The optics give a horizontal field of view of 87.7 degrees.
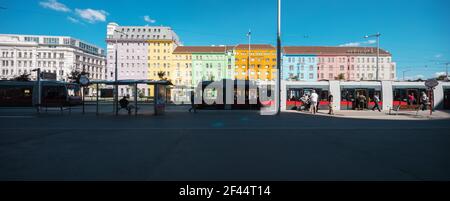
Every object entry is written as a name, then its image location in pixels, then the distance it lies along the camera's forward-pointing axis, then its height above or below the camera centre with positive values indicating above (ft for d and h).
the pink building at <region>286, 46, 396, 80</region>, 300.61 +47.03
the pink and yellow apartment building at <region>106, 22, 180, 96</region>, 299.38 +59.58
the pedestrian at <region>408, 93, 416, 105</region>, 70.74 -0.27
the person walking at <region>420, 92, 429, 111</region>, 61.77 -0.76
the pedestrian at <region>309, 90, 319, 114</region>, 59.93 -0.54
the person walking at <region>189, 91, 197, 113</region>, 63.10 -0.38
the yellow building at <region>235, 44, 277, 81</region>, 288.92 +44.79
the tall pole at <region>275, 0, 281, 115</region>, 56.24 +8.10
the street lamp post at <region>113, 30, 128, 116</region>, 54.62 +0.58
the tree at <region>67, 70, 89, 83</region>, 187.27 +17.61
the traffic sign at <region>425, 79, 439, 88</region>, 54.54 +3.56
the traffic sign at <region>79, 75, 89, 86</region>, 54.44 +3.84
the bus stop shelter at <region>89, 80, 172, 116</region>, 52.18 +2.14
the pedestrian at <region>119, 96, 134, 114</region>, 55.91 -1.58
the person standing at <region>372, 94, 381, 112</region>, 68.08 -0.87
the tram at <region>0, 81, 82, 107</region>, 83.25 +1.61
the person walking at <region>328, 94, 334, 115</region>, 57.74 -0.76
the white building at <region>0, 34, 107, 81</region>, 302.45 +59.61
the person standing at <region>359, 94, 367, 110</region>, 71.99 -0.92
